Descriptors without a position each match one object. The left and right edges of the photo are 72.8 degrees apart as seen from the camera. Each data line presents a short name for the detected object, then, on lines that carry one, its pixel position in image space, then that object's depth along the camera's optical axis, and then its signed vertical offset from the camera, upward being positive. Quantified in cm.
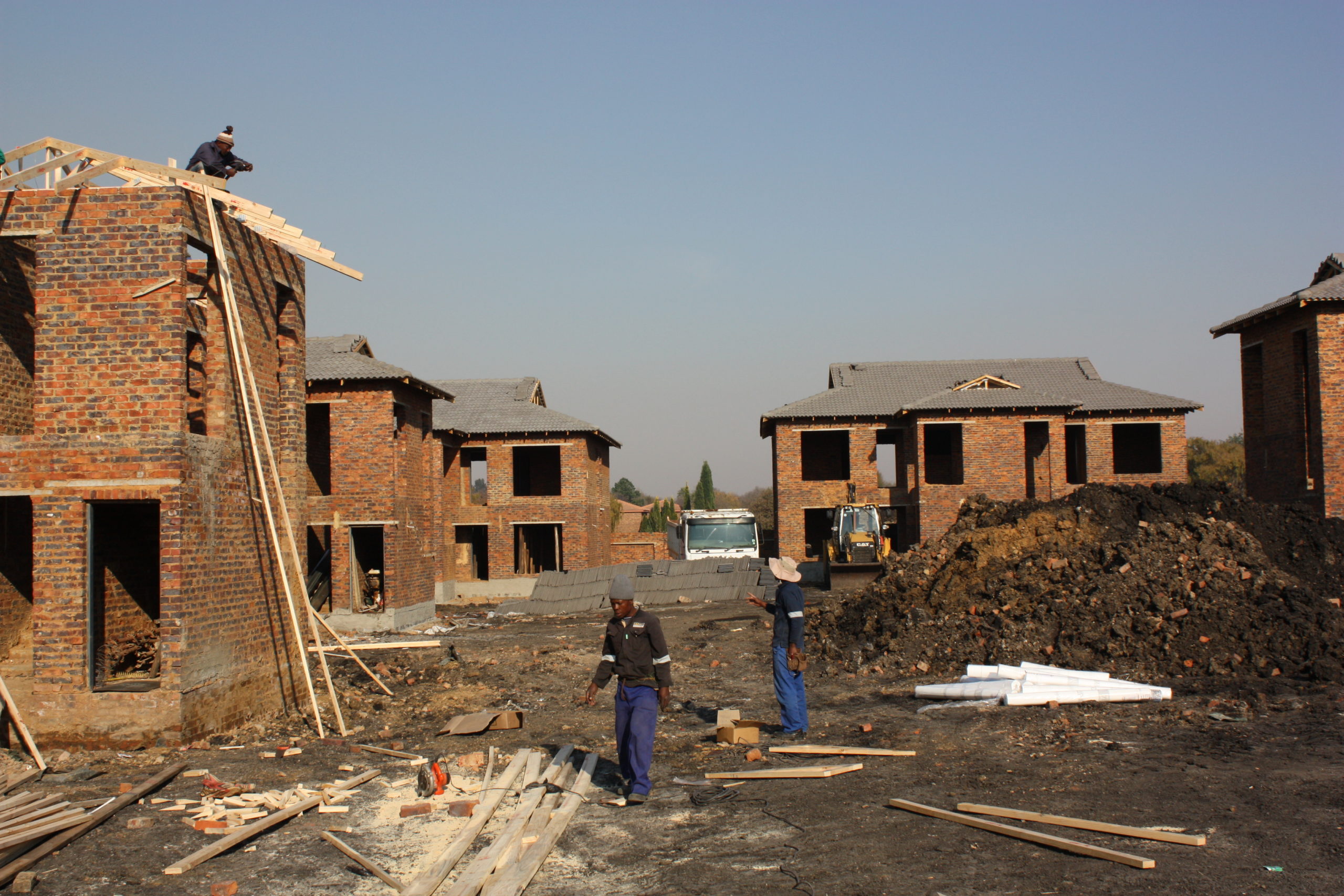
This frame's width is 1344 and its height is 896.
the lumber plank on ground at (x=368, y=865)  561 -238
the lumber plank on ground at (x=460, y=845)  542 -236
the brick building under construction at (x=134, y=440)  878 +59
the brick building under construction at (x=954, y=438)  2825 +165
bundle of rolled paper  1036 -237
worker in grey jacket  713 -151
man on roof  1010 +380
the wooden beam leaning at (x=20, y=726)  815 -202
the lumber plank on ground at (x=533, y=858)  541 -237
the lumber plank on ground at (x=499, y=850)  542 -236
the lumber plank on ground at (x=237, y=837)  591 -237
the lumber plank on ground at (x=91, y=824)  585 -236
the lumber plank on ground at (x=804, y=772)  772 -242
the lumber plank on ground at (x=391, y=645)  1173 -197
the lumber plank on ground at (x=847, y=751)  845 -245
